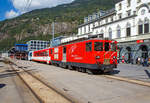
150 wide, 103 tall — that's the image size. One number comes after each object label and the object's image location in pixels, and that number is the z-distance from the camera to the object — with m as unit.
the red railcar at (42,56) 29.27
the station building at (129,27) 30.39
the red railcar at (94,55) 13.50
